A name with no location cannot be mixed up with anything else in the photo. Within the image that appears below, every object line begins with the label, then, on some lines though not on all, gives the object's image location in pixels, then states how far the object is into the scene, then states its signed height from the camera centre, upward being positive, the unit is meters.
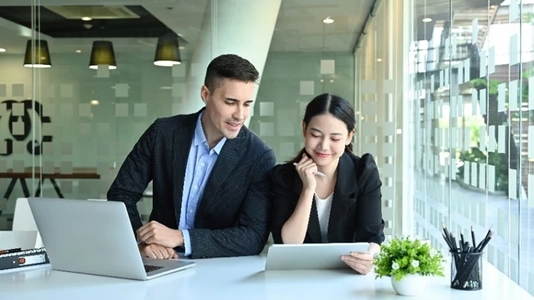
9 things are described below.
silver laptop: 2.04 -0.30
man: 2.59 -0.13
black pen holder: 1.96 -0.38
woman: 2.52 -0.20
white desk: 1.91 -0.42
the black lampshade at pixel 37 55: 5.55 +0.64
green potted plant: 1.89 -0.35
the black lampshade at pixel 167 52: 5.43 +0.64
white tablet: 2.17 -0.37
